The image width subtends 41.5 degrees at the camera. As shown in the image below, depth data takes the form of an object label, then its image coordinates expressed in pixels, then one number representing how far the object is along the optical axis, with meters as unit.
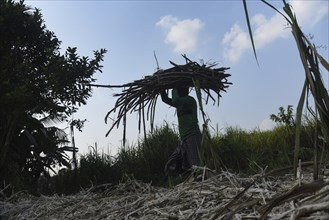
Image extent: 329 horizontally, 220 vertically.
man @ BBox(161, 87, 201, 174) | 5.83
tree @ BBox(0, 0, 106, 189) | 5.40
